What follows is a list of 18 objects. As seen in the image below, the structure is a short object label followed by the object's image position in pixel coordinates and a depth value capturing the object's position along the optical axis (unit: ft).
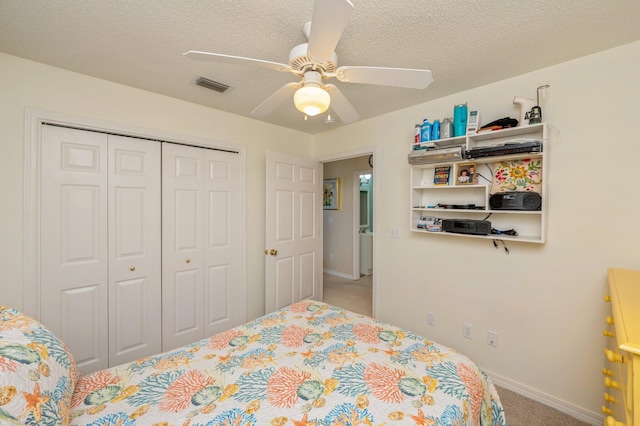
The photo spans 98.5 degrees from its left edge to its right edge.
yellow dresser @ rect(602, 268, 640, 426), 2.33
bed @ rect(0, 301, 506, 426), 2.90
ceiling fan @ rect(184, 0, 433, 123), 3.53
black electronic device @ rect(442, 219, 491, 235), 6.84
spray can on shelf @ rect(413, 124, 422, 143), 7.95
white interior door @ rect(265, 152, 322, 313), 9.75
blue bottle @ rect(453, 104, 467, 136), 7.16
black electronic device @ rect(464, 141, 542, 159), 6.00
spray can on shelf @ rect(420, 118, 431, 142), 7.73
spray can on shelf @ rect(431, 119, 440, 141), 7.59
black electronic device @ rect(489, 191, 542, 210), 6.12
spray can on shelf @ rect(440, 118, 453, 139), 7.39
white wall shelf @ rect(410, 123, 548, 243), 6.29
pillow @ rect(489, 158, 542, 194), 6.44
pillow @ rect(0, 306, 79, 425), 2.43
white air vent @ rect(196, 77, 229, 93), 6.94
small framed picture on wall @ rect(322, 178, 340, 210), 17.53
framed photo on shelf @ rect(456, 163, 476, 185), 7.28
